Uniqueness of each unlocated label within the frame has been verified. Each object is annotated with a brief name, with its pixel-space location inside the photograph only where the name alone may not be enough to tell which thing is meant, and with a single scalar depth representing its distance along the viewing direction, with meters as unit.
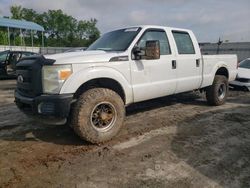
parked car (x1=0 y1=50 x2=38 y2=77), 10.41
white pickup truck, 3.18
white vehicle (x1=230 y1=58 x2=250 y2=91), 7.40
